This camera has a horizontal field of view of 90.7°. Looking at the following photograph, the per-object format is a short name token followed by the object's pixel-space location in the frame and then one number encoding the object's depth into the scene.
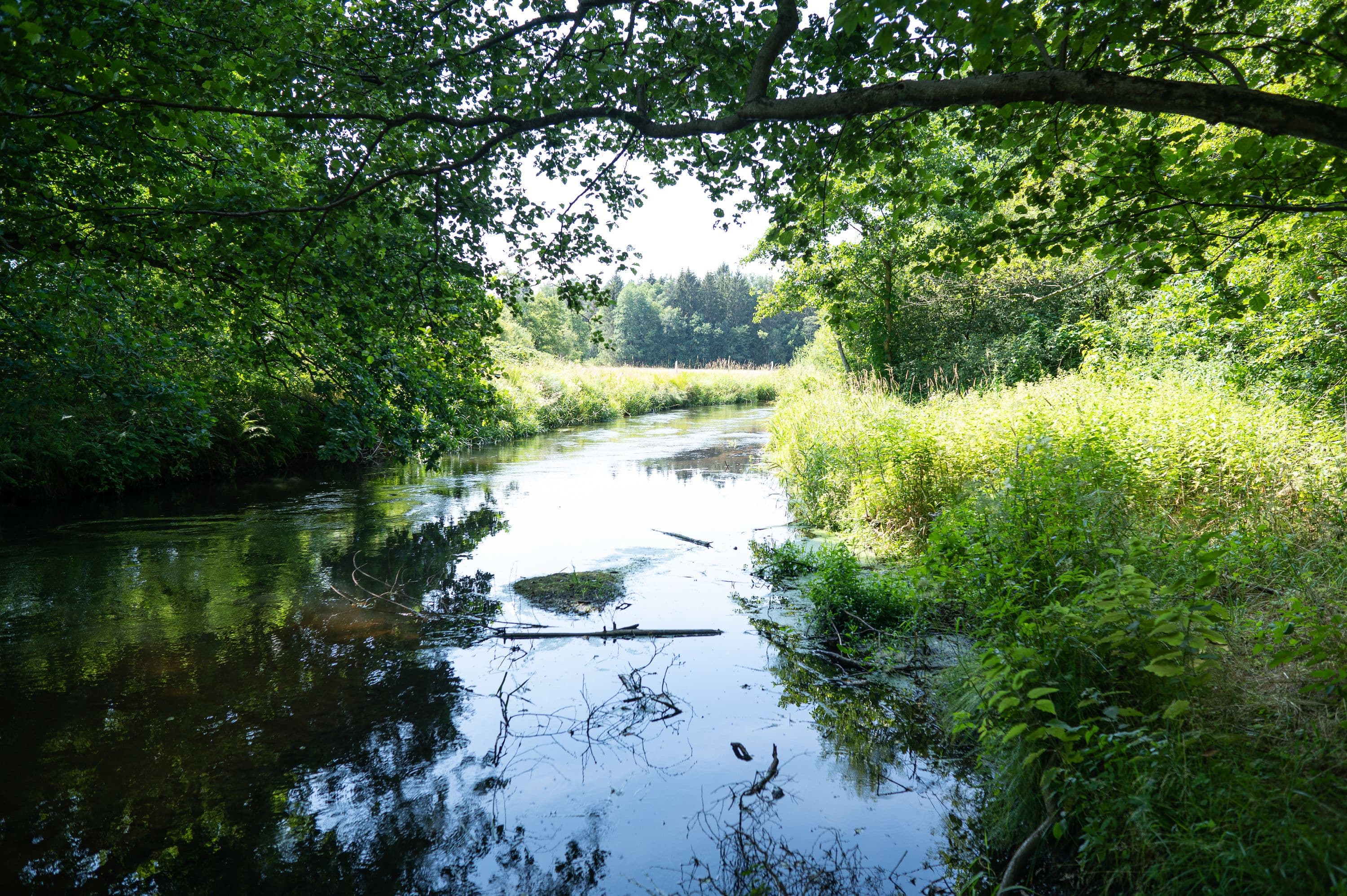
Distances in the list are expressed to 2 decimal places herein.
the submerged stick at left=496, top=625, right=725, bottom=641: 6.26
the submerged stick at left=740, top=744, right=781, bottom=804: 3.97
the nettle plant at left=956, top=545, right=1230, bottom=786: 2.73
